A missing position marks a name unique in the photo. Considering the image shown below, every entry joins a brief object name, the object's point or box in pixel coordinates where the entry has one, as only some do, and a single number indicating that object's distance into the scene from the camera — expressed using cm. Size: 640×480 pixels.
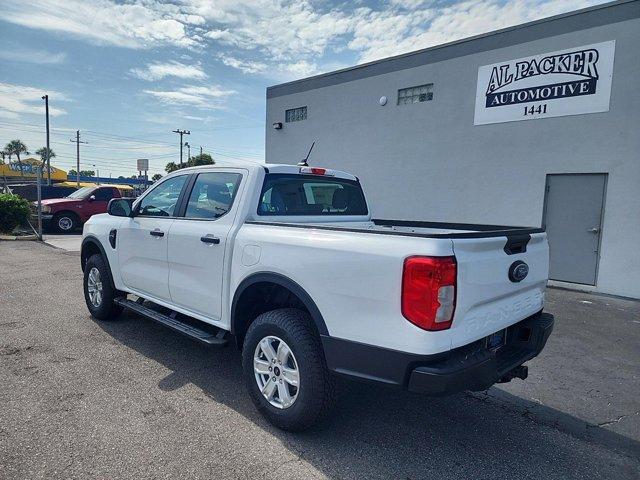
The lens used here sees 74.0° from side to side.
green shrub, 1432
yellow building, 5208
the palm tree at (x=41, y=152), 8023
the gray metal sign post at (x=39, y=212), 1338
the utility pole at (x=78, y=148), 5550
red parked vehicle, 1549
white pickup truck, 228
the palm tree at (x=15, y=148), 8569
